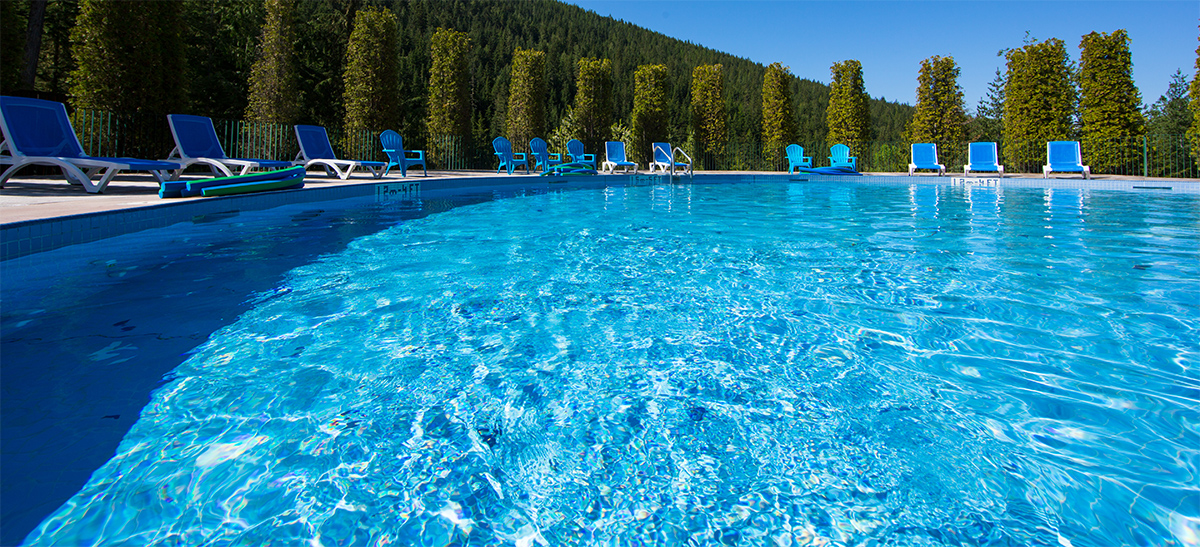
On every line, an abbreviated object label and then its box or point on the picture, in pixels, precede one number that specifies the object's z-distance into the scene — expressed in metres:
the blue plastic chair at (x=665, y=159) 16.36
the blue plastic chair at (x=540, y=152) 14.74
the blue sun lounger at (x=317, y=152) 10.45
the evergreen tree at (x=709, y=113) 23.62
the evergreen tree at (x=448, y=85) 18.89
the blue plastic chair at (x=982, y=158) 15.54
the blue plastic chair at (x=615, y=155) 16.80
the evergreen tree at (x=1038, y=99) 17.50
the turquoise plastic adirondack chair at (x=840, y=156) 18.38
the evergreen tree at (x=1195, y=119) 13.97
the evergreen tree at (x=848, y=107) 22.12
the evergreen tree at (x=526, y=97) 20.03
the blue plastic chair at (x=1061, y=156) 14.65
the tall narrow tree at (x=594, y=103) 21.25
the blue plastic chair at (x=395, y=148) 11.52
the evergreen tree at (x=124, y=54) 10.01
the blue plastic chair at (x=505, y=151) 13.96
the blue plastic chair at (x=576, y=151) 16.12
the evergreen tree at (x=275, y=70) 14.95
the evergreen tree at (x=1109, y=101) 15.96
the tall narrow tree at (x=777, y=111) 23.14
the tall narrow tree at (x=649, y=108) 22.39
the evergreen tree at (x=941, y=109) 19.36
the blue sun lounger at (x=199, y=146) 8.23
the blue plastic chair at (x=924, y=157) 16.94
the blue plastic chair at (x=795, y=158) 17.86
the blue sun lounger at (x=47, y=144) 6.38
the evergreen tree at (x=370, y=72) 16.53
